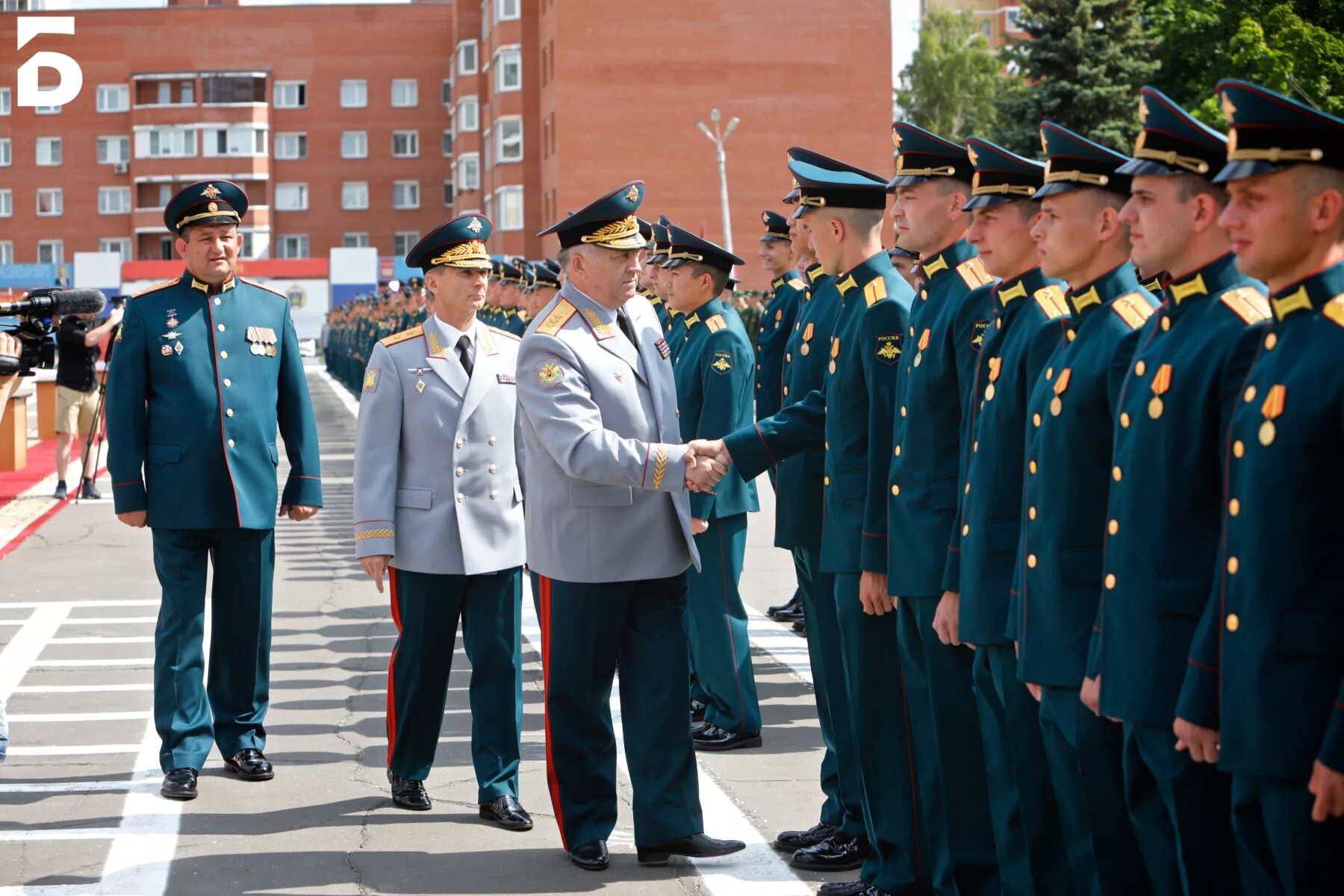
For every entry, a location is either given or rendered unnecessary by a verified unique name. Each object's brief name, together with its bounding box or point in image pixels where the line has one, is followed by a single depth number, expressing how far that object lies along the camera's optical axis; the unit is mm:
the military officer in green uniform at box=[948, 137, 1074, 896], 4906
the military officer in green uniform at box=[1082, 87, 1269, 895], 4008
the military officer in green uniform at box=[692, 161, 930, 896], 5730
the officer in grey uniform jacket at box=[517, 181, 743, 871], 6277
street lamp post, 58344
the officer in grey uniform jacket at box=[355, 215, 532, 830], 7000
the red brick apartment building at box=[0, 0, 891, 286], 103438
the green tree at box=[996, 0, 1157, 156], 41562
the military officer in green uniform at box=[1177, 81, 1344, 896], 3590
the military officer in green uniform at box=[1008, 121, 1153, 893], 4492
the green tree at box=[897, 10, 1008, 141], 79812
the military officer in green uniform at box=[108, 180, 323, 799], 7469
